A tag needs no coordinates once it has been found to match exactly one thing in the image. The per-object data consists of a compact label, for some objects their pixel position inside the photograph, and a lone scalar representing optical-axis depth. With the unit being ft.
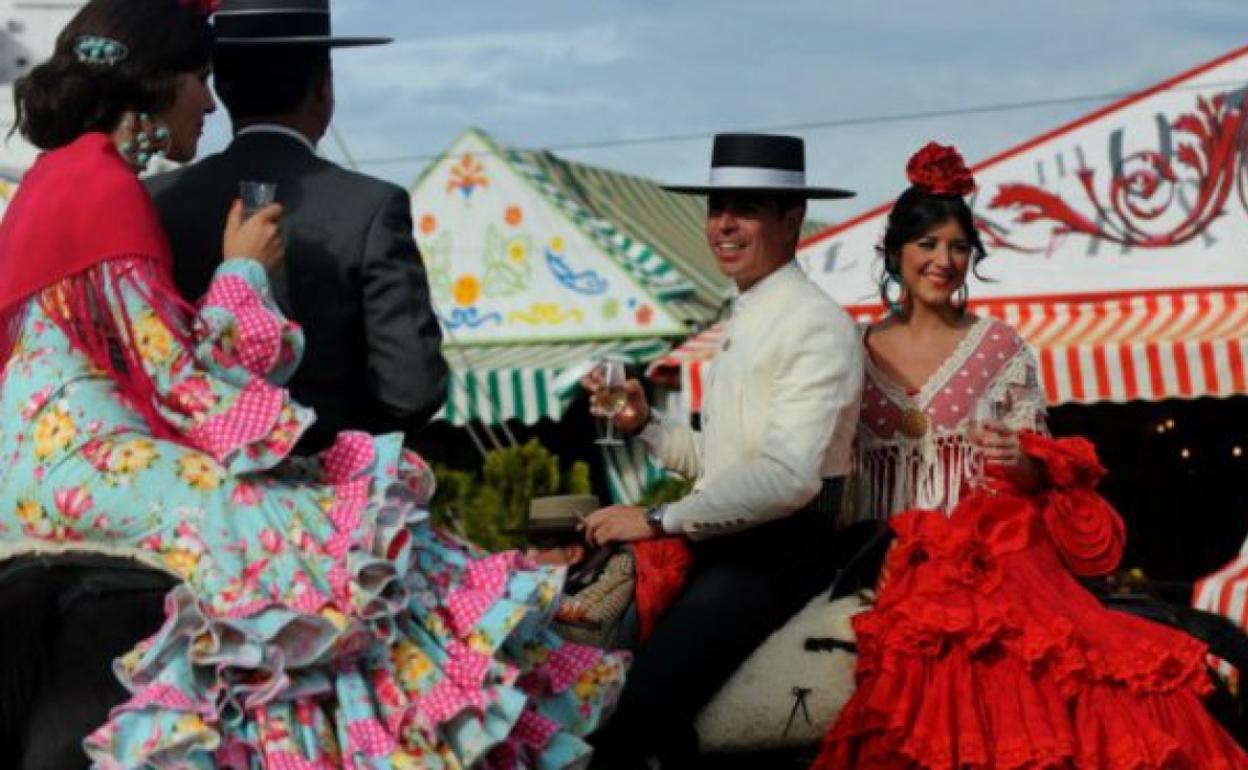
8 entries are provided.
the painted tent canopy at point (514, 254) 69.00
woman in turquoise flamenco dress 13.53
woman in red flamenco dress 18.11
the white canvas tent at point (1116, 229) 53.93
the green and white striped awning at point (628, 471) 63.52
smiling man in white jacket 18.52
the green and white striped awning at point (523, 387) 65.10
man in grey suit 16.22
